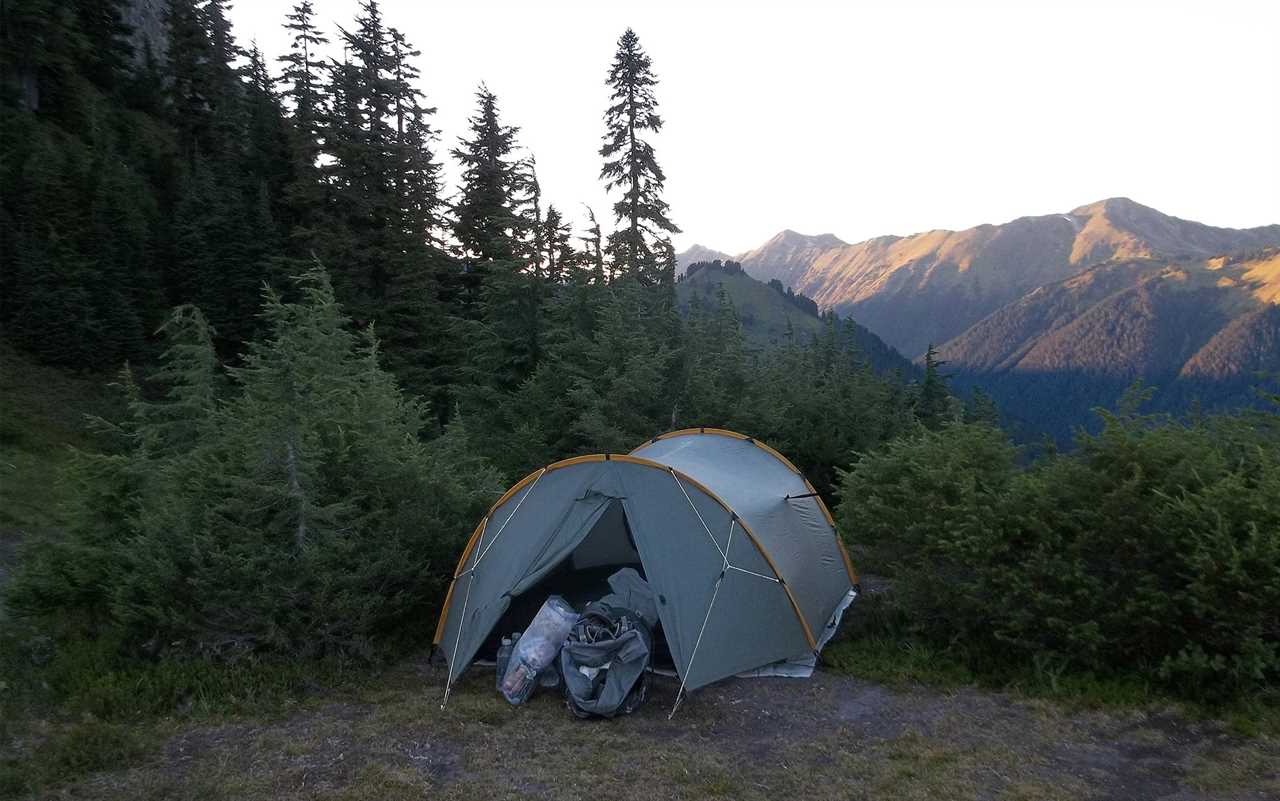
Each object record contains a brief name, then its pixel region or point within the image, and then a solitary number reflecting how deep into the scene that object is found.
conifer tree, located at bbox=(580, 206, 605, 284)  18.06
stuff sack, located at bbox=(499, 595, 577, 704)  6.75
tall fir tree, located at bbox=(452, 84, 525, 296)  27.51
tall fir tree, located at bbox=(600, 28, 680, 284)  24.61
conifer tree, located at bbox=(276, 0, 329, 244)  26.94
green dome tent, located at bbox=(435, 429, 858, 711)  6.88
